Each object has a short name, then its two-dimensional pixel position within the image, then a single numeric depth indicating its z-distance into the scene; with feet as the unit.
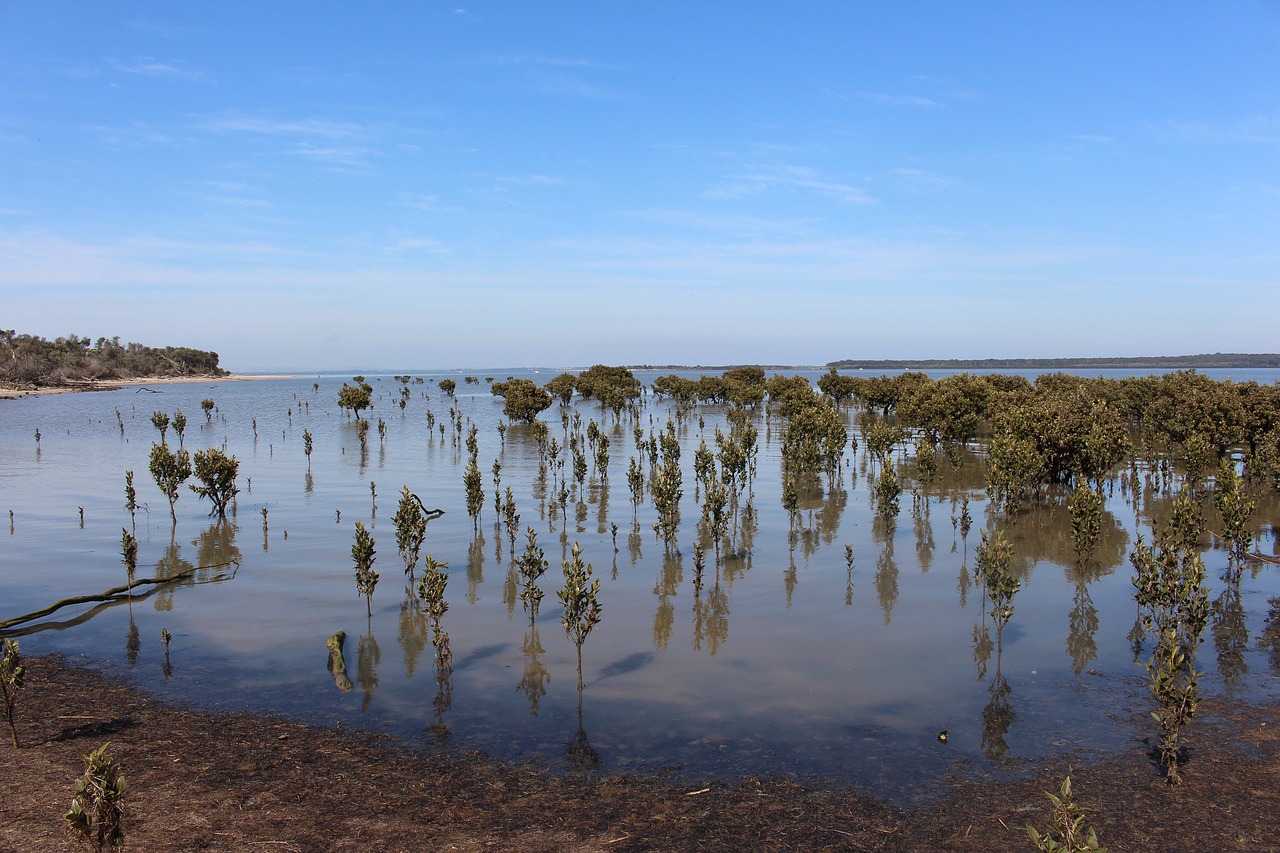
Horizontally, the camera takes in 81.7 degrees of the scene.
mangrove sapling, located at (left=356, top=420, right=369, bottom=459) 186.97
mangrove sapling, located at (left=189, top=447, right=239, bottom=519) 104.22
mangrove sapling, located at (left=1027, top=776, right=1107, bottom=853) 23.34
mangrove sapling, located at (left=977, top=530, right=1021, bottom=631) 55.26
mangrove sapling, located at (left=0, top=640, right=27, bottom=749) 40.96
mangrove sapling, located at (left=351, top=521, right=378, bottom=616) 62.69
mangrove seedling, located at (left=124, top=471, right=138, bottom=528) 88.84
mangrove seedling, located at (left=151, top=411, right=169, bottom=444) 166.20
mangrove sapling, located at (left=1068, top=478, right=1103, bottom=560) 74.54
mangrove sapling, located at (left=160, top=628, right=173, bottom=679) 54.08
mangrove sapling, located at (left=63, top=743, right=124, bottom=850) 27.61
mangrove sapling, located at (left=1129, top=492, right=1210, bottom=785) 39.78
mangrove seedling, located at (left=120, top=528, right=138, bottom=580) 64.85
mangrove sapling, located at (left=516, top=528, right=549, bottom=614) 59.00
